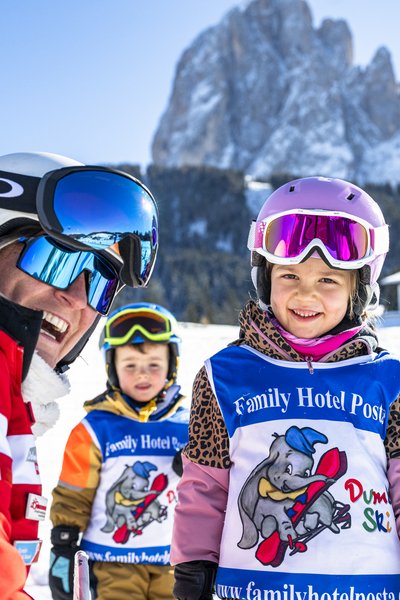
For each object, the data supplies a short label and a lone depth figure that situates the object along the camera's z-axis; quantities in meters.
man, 1.55
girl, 2.13
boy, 3.61
